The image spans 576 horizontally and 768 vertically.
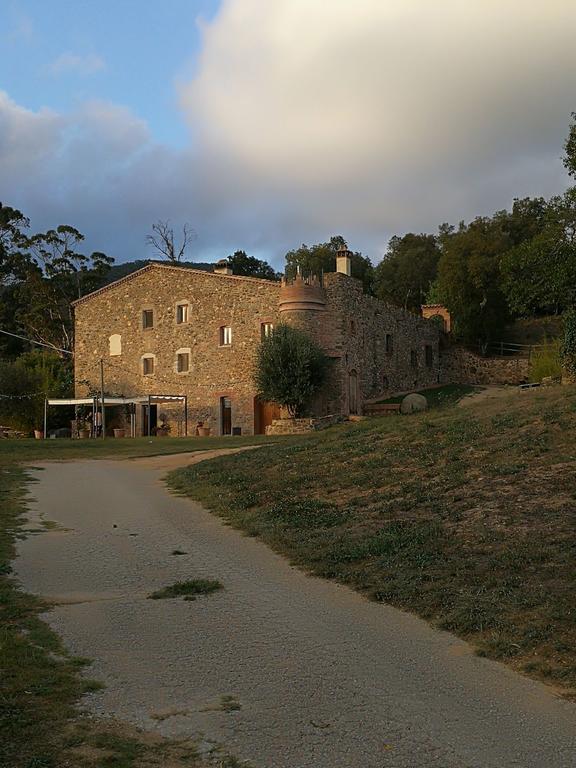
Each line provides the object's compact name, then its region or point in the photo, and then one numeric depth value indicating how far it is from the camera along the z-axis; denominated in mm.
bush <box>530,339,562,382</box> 33250
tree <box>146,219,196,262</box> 63250
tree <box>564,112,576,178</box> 20125
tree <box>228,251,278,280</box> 76438
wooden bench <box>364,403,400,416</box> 39969
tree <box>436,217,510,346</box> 49438
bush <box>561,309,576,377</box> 25033
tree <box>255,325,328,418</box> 35531
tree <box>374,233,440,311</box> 63938
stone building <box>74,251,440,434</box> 39000
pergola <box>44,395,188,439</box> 40900
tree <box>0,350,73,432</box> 44375
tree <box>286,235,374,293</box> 67688
